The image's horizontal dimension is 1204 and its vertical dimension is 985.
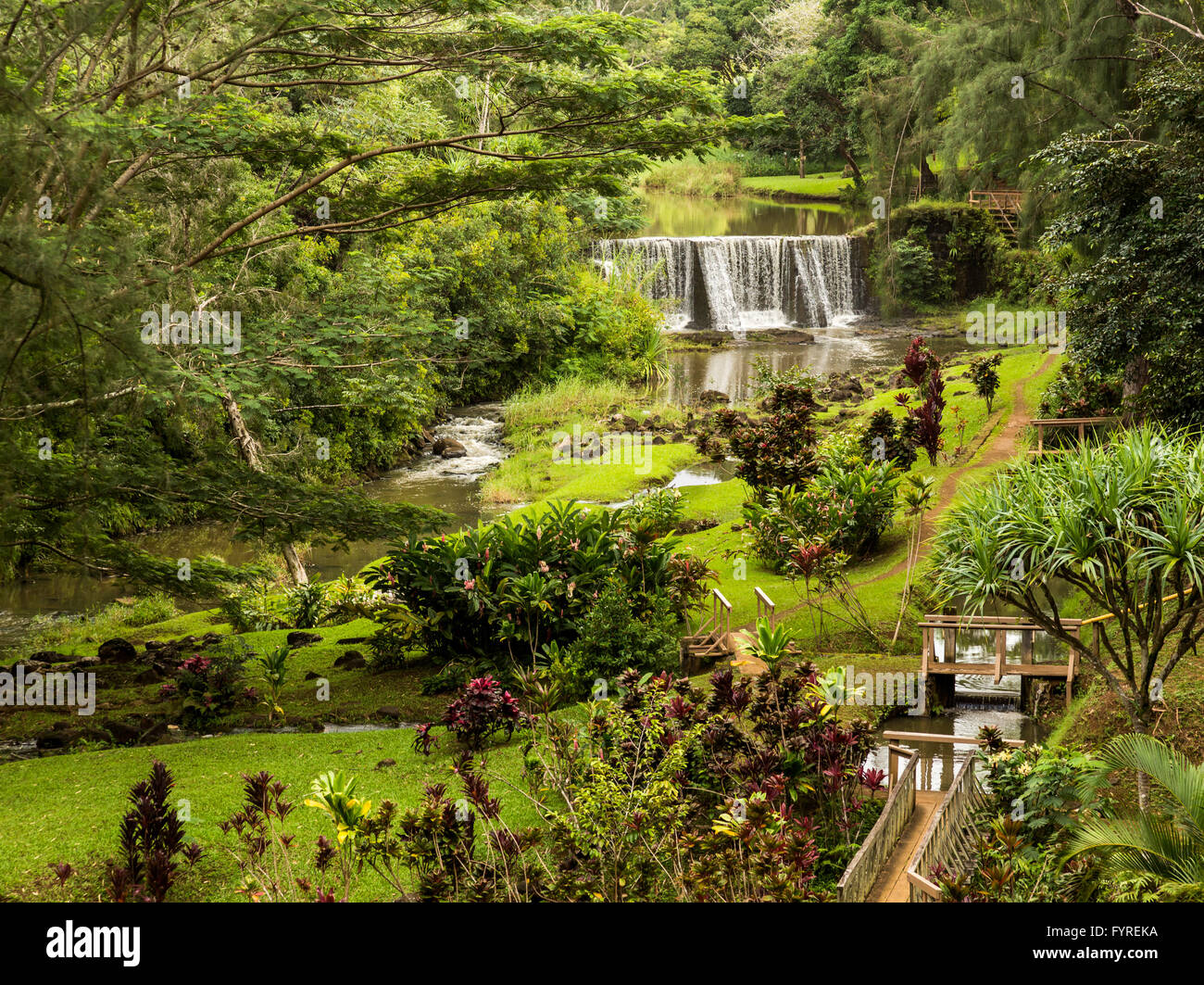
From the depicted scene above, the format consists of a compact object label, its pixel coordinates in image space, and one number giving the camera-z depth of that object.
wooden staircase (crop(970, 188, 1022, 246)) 32.88
